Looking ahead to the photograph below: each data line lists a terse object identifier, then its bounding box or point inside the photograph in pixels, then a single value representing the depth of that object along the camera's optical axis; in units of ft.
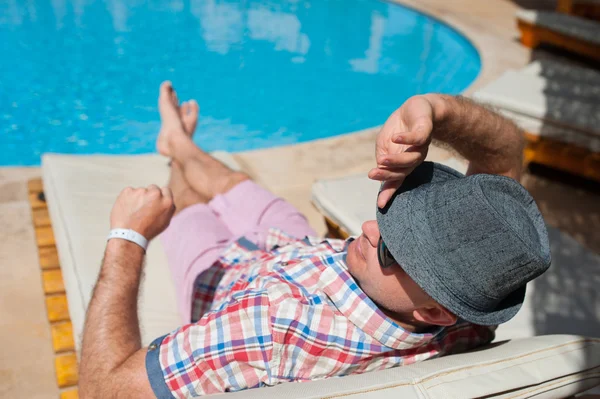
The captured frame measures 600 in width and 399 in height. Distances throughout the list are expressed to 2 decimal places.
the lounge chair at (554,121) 13.07
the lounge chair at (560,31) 20.76
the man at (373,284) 4.66
